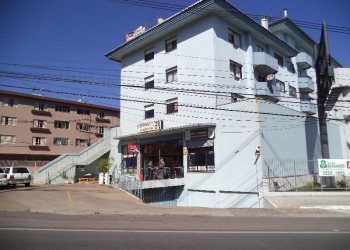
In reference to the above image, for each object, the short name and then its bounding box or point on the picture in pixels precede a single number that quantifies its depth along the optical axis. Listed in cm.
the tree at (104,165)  3253
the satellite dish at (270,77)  2975
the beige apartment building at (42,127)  4262
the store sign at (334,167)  2030
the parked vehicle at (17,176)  2724
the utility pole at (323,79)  2277
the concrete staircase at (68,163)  3200
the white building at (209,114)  2344
